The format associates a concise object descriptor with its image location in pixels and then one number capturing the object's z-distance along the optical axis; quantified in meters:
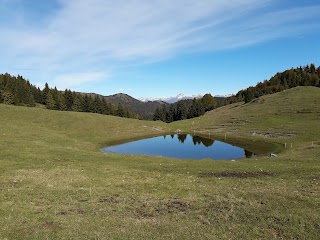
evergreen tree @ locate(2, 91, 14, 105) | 106.34
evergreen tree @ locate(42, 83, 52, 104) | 145.98
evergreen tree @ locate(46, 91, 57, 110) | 125.66
